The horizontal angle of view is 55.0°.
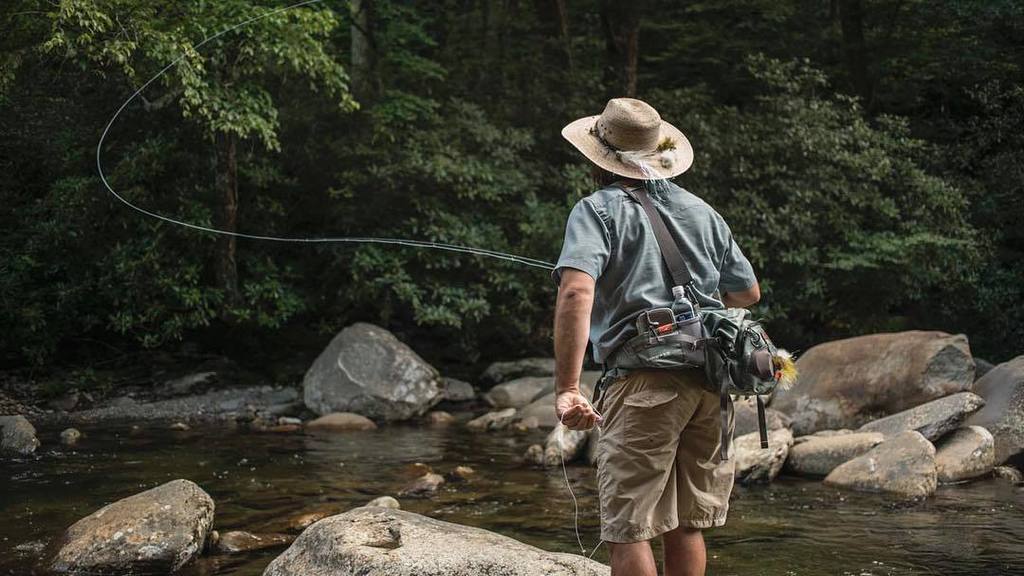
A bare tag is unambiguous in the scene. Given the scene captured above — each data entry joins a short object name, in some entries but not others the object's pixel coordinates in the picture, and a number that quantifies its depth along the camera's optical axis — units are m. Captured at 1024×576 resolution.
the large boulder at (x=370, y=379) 11.30
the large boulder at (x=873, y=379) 9.22
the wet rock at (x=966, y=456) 7.30
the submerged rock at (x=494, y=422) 10.77
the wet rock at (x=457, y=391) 12.66
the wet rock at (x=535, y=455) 8.45
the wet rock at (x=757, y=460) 7.41
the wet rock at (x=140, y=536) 5.02
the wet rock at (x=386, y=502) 6.07
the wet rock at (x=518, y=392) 12.37
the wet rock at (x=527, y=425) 10.59
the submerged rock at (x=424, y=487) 7.13
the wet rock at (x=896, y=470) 6.72
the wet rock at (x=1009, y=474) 7.37
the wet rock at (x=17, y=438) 8.68
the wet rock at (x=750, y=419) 8.55
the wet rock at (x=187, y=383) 12.57
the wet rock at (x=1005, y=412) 7.85
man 2.91
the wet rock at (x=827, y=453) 7.59
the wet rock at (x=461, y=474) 7.76
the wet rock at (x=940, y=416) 7.74
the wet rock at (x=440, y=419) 11.23
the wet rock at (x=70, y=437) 9.39
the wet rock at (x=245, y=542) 5.48
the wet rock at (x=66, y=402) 11.71
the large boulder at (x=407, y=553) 3.98
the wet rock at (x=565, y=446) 8.36
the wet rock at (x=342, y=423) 10.67
